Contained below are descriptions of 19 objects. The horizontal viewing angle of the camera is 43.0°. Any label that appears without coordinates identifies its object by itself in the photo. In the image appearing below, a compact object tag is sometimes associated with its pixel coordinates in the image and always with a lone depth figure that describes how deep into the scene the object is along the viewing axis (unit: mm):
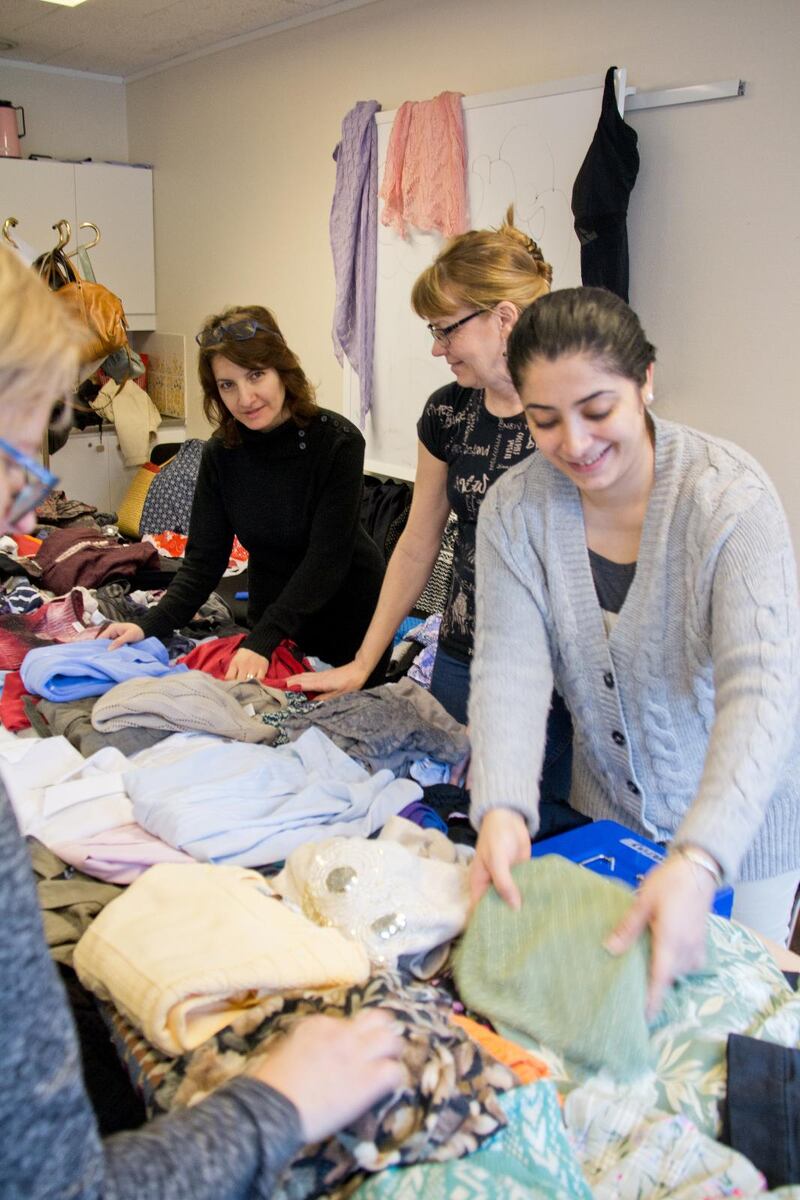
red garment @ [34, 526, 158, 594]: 3320
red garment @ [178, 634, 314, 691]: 2172
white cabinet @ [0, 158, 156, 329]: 5156
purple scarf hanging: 3977
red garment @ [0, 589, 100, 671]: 2236
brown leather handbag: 3287
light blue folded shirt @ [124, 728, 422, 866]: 1361
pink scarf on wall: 3598
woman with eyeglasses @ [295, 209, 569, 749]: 1834
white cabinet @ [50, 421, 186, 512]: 5391
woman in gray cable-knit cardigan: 1147
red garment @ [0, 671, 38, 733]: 1954
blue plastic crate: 1345
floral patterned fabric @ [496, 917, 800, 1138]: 970
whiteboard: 3250
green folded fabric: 984
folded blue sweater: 1906
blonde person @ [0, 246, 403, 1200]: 625
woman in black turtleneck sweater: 2223
